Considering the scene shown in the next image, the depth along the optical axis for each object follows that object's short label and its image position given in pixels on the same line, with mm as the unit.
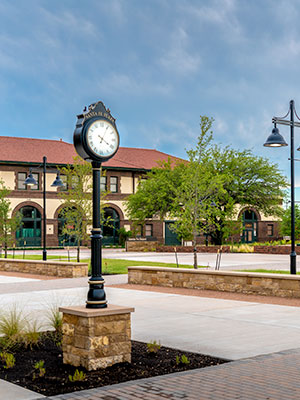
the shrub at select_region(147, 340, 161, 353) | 8273
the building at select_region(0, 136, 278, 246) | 57594
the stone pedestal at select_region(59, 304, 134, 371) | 7398
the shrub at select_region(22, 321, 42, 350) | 8898
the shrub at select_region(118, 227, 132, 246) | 60688
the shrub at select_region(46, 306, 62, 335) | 9655
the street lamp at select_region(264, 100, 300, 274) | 16578
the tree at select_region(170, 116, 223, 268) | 21953
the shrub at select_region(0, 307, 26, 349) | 8766
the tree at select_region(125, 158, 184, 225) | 49438
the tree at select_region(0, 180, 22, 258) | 36438
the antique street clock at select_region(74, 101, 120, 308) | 7902
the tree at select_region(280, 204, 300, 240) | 51984
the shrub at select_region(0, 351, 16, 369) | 7627
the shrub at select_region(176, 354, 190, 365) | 7659
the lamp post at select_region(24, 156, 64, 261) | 27564
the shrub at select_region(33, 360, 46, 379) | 7168
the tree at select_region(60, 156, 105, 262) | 28859
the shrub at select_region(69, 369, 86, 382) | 6787
